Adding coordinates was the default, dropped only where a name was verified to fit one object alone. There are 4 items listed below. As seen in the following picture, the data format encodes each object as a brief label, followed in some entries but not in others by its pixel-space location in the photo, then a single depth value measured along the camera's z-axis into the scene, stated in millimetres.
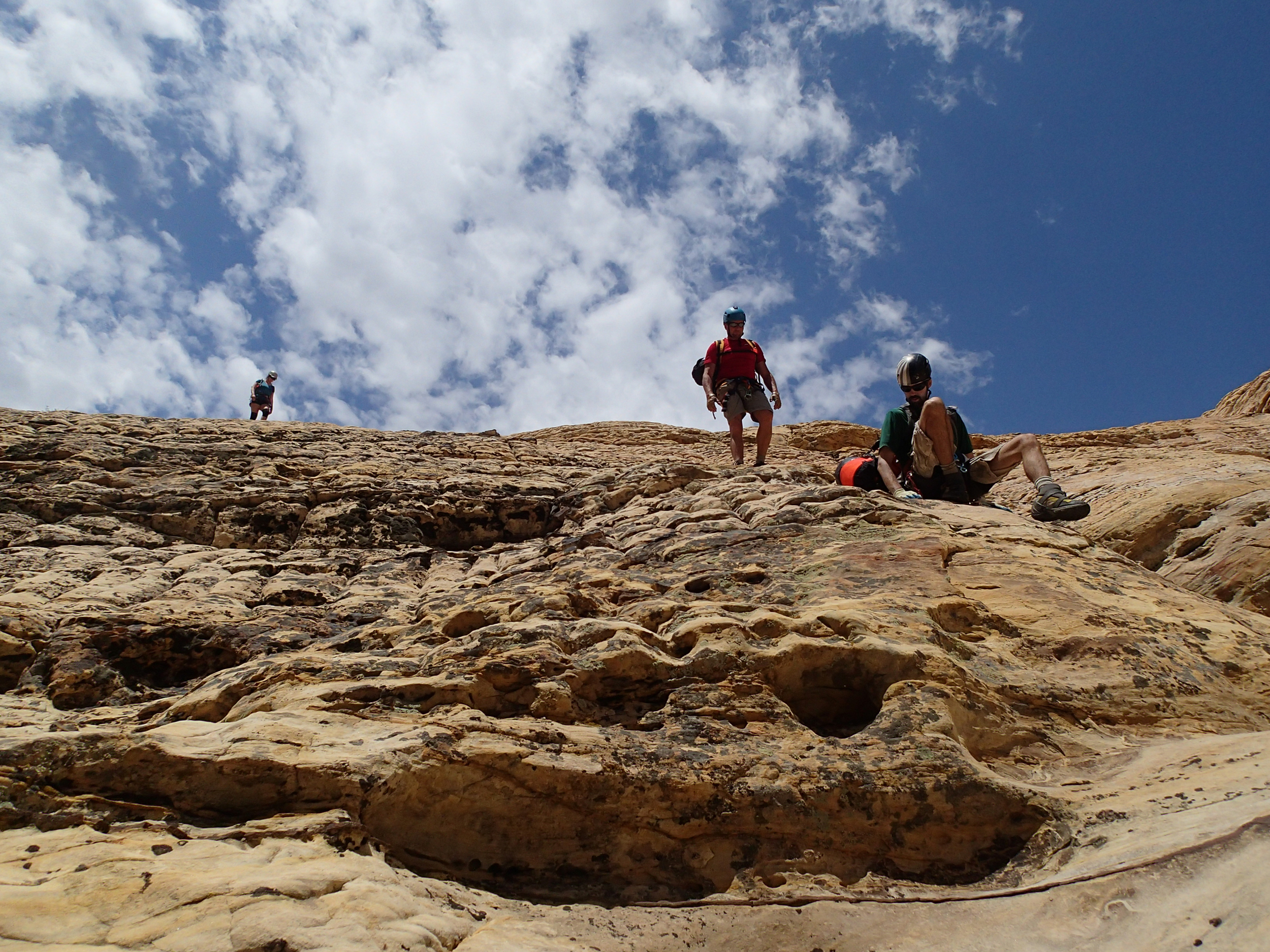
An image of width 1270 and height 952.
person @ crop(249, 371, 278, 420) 16844
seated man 6379
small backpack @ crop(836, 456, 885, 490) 6855
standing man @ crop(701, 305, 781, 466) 8914
